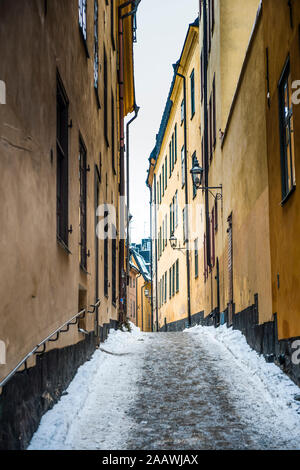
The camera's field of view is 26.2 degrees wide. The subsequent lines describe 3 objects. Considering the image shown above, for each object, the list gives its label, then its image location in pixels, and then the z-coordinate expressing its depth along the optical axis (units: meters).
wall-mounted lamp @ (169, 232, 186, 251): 24.87
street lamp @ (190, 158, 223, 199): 15.50
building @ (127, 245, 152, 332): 49.44
